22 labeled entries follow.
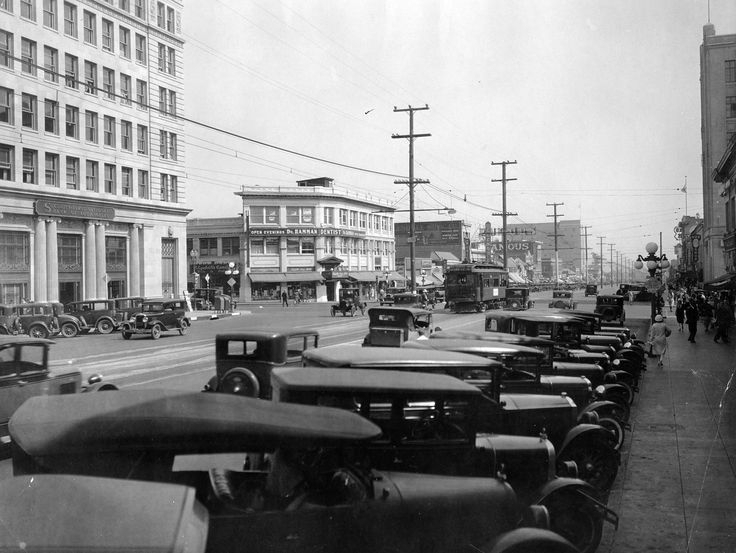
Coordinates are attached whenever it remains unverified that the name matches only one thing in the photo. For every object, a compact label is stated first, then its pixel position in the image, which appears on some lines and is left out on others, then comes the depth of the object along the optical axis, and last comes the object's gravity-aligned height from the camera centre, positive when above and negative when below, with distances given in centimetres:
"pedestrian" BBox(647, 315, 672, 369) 1745 -173
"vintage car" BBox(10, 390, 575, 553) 334 -114
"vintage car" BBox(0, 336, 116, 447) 804 -126
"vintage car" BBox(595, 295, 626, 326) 2609 -126
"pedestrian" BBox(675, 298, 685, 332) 2825 -173
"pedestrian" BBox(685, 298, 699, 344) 2338 -162
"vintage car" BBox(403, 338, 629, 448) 822 -138
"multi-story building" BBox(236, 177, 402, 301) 6088 +444
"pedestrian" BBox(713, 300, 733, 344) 2270 -160
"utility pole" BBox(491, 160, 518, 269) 5632 +934
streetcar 4338 -53
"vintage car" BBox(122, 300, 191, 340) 2425 -159
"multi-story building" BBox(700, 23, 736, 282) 4309 +1281
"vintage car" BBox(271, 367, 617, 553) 452 -123
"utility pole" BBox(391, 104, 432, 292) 3875 +823
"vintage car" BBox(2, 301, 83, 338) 2108 -126
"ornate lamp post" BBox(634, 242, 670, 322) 2122 +49
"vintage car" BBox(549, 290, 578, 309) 3333 -133
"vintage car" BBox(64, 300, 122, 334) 2614 -135
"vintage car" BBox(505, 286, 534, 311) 4713 -141
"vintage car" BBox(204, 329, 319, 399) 984 -116
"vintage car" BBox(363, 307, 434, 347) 1697 -129
